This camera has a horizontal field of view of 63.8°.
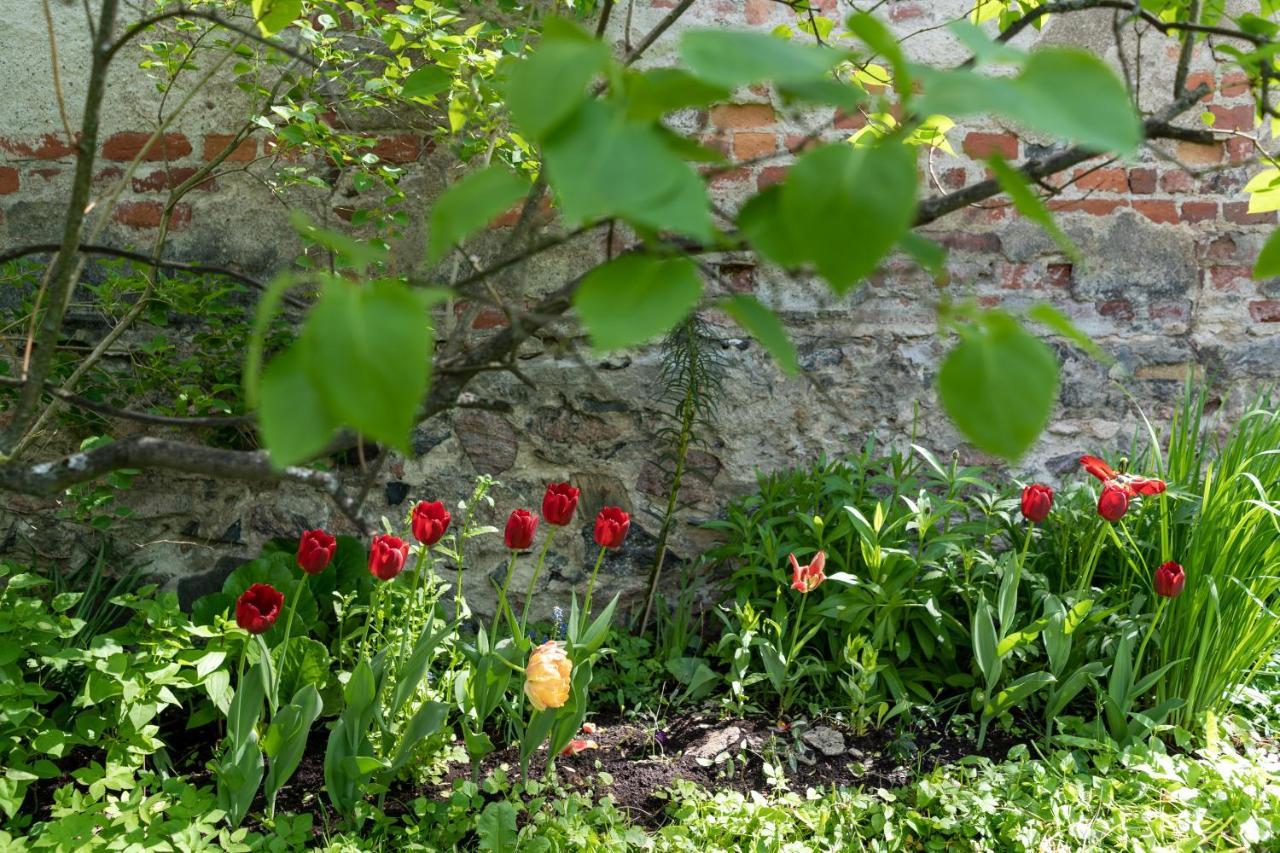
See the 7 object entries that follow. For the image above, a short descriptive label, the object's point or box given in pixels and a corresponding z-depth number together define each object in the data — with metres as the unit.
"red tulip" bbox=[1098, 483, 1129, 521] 2.29
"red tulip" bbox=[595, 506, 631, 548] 2.25
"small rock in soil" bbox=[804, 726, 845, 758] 2.37
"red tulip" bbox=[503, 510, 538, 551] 2.13
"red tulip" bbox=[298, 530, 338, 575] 1.97
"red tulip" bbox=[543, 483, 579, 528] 2.16
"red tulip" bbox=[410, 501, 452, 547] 2.08
